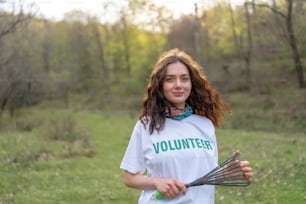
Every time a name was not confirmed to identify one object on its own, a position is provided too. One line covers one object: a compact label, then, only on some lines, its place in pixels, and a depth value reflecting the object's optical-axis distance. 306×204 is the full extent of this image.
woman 2.13
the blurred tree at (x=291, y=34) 20.50
